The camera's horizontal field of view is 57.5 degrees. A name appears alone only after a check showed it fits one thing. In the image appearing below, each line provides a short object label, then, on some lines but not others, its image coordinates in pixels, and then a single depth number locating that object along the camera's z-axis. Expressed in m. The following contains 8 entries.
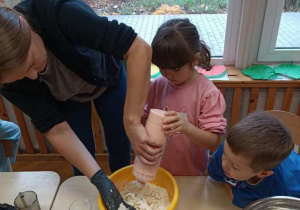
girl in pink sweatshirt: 0.94
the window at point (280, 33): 1.55
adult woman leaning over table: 0.70
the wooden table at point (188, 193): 0.86
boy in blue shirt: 0.77
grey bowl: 0.67
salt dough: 0.84
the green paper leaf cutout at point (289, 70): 1.58
